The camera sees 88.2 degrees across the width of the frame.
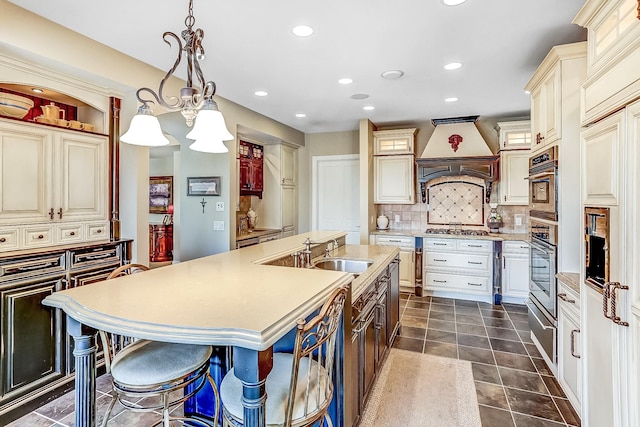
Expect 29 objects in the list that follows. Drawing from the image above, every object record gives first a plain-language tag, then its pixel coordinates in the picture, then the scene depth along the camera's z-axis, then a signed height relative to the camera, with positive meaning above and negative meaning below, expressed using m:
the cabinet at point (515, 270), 4.34 -0.78
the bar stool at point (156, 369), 1.35 -0.67
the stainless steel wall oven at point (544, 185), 2.40 +0.21
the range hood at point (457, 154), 4.73 +0.85
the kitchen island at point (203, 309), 1.02 -0.35
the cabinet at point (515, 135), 4.52 +1.07
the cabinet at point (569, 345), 2.06 -0.88
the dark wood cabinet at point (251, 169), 5.01 +0.67
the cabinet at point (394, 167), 5.17 +0.71
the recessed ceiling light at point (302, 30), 2.33 +1.30
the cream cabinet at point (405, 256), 4.89 -0.67
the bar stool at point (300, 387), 1.13 -0.71
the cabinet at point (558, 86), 2.28 +0.92
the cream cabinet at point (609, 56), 1.35 +0.70
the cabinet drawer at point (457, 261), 4.50 -0.69
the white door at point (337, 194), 5.89 +0.31
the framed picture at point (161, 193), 7.35 +0.42
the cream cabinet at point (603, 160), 1.45 +0.24
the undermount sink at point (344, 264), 2.94 -0.48
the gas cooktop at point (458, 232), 4.75 -0.31
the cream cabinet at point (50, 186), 2.29 +0.20
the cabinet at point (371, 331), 1.91 -0.84
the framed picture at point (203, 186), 4.23 +0.34
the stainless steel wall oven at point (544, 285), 2.46 -0.60
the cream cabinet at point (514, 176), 4.59 +0.49
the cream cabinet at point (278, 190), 5.55 +0.37
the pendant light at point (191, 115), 1.80 +0.54
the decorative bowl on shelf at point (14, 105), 2.29 +0.76
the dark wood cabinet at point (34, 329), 2.13 -0.81
